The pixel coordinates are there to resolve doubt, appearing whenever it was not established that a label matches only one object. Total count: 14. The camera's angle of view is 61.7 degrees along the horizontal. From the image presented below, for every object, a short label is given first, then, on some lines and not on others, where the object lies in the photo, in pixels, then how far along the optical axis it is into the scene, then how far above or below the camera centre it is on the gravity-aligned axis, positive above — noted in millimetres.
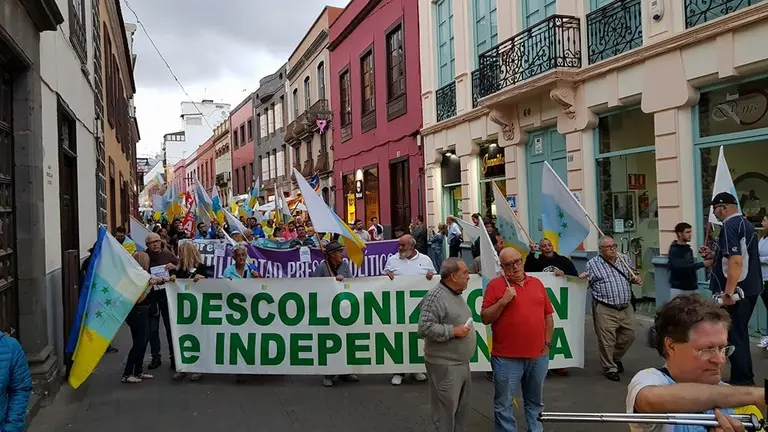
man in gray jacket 4840 -984
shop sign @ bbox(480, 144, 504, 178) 15539 +1347
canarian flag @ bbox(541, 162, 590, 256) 7172 -39
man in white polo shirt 7449 -525
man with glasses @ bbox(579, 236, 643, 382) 7258 -997
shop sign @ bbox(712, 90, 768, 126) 8703 +1395
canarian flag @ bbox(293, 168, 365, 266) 8016 -21
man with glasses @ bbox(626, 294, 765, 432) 1906 -537
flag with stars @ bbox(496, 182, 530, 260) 7168 -148
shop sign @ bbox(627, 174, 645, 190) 11169 +517
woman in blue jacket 3411 -831
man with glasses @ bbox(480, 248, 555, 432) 4934 -944
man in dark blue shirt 6148 -627
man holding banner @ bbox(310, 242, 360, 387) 7535 -541
